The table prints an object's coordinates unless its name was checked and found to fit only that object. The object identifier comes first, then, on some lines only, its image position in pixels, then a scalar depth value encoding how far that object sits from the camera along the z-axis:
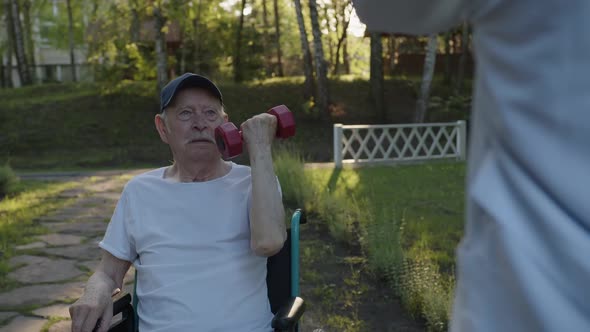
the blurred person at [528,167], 0.81
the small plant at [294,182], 6.87
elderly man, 2.39
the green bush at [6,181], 8.96
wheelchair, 2.54
